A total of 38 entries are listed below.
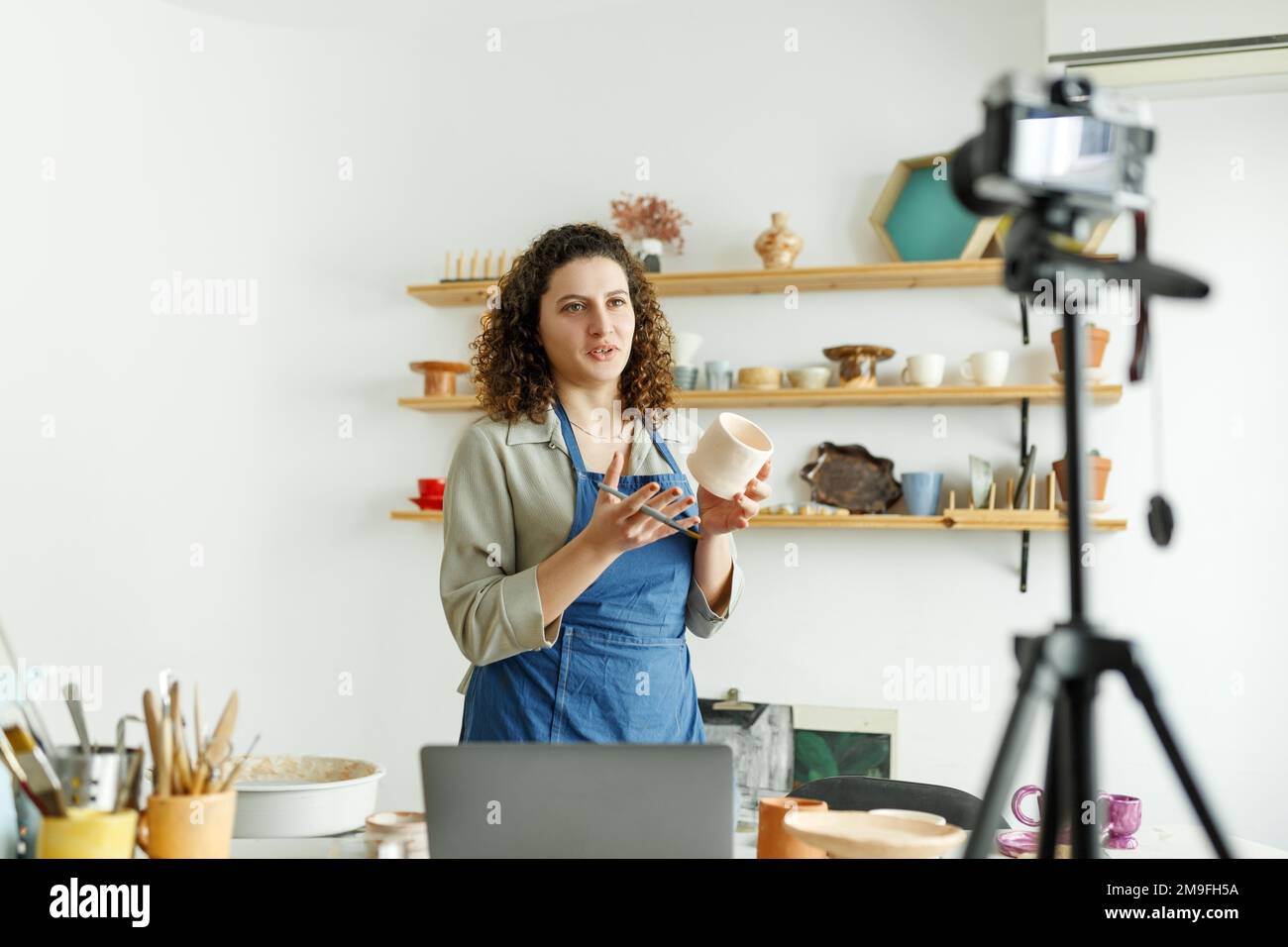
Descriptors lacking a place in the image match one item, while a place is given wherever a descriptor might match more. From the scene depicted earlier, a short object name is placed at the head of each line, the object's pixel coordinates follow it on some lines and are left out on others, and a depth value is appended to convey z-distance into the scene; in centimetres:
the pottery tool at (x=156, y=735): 97
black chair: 164
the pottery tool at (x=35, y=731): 98
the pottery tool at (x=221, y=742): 99
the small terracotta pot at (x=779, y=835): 108
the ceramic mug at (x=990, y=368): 280
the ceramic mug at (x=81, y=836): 92
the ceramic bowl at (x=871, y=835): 90
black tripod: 65
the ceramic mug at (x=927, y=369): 284
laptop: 94
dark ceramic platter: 296
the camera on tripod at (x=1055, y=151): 68
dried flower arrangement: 311
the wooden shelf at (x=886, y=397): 277
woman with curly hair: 156
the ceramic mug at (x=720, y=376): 299
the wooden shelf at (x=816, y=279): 287
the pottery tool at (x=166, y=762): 98
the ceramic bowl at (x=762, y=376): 296
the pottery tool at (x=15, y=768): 94
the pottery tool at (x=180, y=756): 99
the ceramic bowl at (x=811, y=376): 291
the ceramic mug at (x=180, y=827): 97
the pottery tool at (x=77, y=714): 99
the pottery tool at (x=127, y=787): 98
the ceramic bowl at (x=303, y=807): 125
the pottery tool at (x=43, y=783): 94
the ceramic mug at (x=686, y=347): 299
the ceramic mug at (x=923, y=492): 284
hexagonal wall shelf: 293
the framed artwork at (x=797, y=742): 294
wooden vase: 297
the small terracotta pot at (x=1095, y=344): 276
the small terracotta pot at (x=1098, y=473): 273
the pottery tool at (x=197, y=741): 100
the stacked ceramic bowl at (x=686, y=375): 298
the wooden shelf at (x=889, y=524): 277
